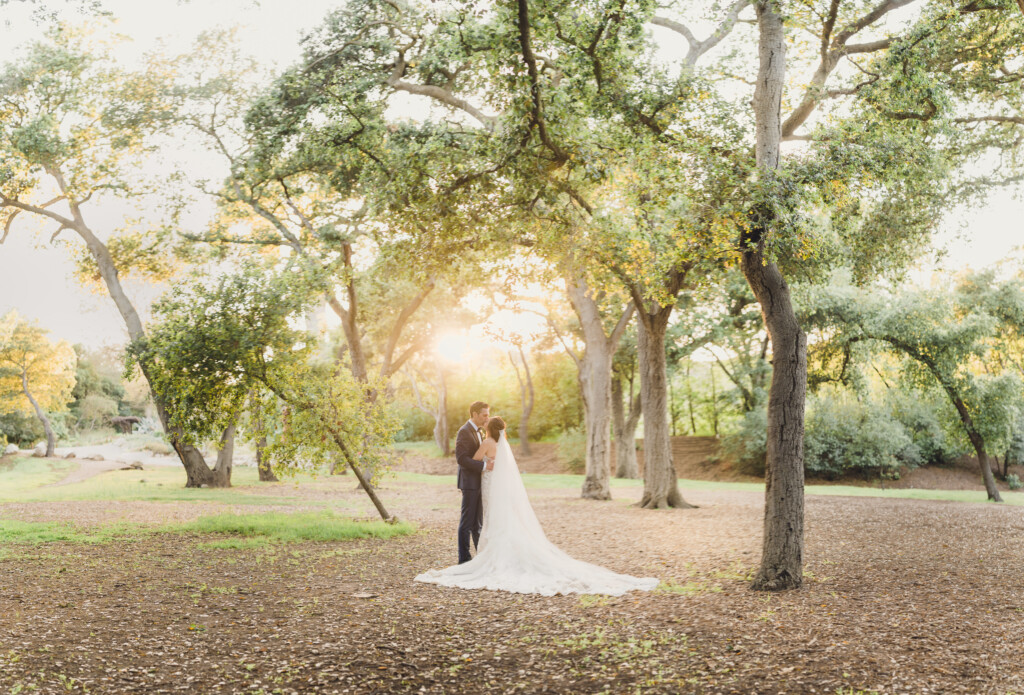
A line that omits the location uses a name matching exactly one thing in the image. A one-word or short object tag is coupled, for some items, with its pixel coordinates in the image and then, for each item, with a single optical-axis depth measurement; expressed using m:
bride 8.98
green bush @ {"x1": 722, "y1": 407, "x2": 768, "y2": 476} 35.97
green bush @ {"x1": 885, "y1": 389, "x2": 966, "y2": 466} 34.69
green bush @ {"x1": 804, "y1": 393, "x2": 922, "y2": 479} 33.91
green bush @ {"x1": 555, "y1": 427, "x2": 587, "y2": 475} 40.66
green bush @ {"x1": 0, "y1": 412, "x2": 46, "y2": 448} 43.06
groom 10.20
